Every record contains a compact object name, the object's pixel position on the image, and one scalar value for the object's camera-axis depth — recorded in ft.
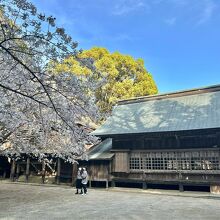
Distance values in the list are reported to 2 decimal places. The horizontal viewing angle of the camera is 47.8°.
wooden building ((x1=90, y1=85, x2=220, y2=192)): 54.44
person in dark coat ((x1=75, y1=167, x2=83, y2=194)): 53.06
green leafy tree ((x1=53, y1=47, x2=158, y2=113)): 100.37
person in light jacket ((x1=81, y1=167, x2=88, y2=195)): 52.21
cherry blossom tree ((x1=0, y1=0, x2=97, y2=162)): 18.10
